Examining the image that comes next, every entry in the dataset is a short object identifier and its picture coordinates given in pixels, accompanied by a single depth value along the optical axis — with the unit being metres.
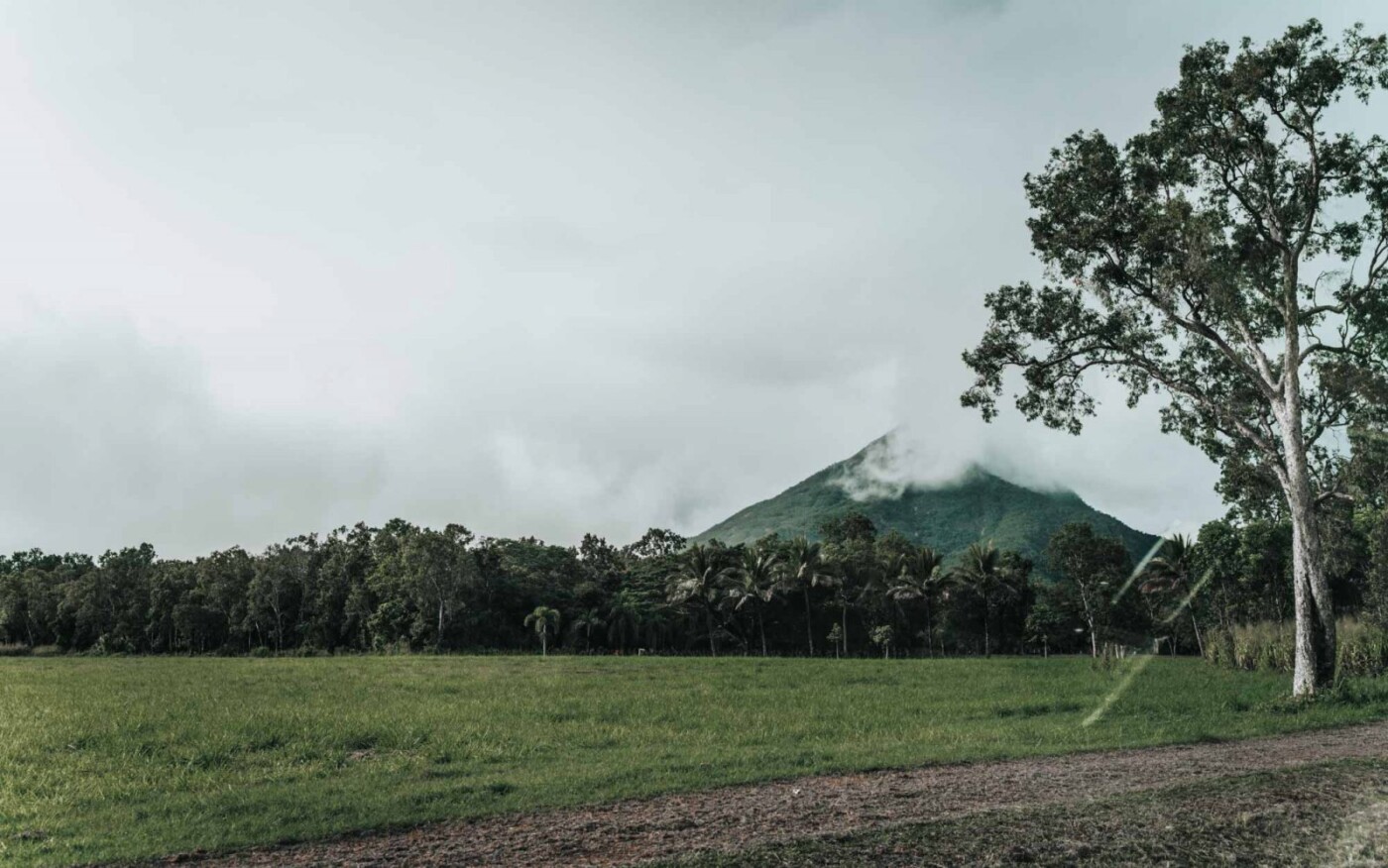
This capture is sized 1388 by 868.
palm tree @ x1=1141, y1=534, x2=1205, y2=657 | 67.25
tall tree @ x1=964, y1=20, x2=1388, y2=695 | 20.78
